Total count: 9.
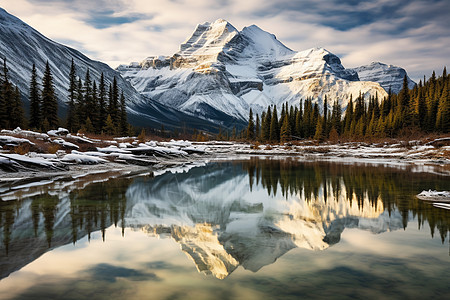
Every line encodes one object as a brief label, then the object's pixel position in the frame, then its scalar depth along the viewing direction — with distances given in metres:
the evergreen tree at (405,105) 78.88
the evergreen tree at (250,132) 110.93
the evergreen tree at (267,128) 103.56
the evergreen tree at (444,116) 66.19
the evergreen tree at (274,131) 100.64
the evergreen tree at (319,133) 85.94
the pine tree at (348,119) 101.69
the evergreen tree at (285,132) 92.56
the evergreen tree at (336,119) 100.36
